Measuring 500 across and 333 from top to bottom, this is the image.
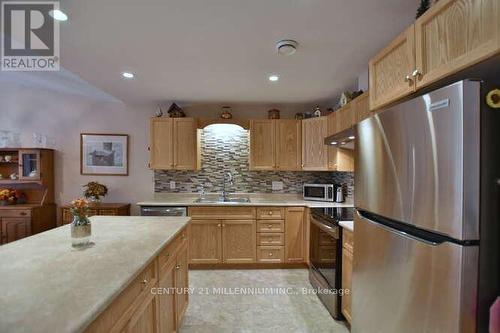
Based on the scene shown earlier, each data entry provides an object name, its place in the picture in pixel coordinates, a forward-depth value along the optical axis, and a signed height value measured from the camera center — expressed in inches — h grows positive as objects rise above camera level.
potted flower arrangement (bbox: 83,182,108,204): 147.7 -15.0
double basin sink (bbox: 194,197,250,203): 144.2 -19.7
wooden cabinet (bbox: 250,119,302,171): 146.9 +14.7
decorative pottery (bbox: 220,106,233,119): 147.3 +32.9
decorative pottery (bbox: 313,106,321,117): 143.3 +32.6
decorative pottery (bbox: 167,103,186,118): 145.6 +33.1
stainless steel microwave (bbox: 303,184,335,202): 139.9 -14.3
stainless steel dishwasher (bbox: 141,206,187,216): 130.2 -23.3
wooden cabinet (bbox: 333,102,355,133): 102.9 +22.9
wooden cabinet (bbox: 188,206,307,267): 132.1 -36.8
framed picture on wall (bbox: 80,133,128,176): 158.1 +9.8
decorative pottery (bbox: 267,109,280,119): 149.3 +32.8
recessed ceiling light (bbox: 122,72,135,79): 104.7 +40.3
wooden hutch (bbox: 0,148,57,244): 143.8 -14.2
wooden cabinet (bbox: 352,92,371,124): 87.9 +23.0
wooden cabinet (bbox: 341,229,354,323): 79.4 -34.1
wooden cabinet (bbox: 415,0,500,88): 33.2 +20.6
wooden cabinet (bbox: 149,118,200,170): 144.0 +14.3
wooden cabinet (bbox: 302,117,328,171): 140.1 +13.7
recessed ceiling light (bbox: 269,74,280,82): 107.1 +40.1
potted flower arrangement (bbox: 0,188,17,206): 150.1 -18.5
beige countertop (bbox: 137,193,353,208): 131.6 -19.4
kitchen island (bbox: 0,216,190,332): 31.4 -18.7
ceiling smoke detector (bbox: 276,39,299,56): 76.5 +38.7
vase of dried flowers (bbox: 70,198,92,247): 57.2 -13.5
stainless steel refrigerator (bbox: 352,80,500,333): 32.0 -6.5
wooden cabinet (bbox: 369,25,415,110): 49.3 +22.2
